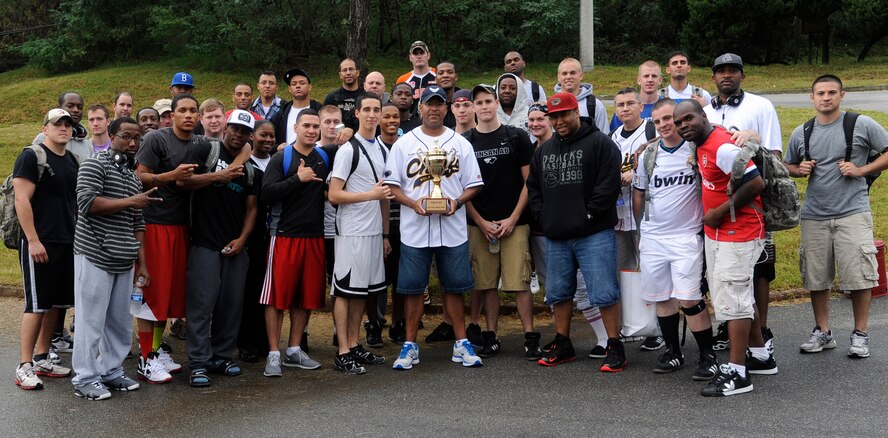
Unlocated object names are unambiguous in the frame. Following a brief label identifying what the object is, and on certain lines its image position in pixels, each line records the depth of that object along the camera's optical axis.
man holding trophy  7.98
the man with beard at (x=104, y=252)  7.04
